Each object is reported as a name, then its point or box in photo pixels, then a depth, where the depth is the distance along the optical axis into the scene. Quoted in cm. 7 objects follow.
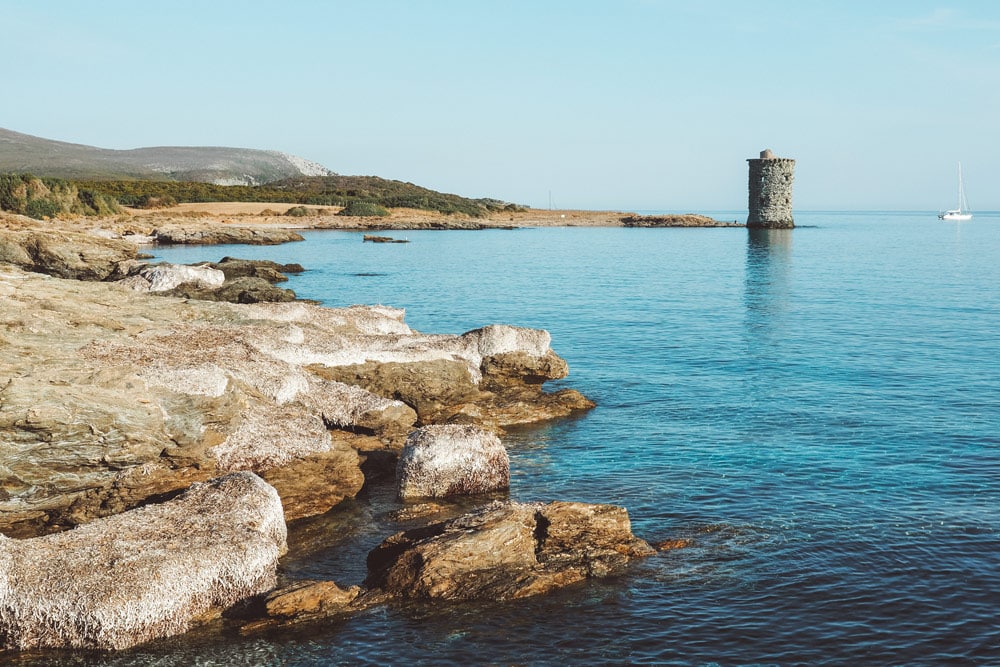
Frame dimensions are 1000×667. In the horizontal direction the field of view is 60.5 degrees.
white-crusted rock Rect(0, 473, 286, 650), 1365
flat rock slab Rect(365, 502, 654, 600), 1561
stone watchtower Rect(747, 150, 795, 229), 14188
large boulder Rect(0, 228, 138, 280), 5347
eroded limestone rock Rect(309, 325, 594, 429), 2780
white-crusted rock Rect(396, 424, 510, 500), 2072
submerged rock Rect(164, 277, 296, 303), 4494
